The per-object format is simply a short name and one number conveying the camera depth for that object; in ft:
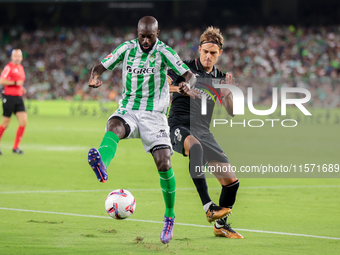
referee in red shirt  82.79
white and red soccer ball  34.14
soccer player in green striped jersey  34.06
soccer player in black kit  36.81
